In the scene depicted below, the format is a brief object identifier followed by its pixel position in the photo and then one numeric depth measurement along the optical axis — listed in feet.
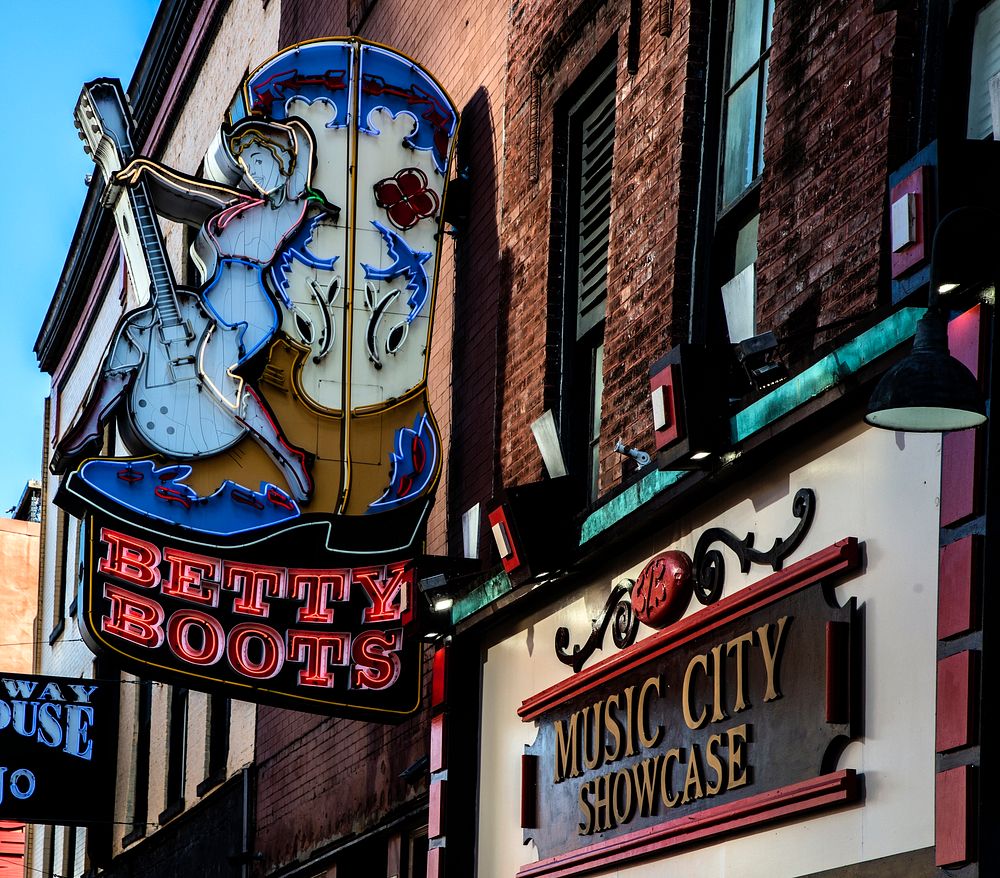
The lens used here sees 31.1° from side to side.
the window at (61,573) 99.86
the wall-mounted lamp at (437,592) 39.47
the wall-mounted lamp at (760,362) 27.73
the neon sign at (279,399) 40.22
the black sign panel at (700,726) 25.73
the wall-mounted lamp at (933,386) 19.24
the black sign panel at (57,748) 69.31
